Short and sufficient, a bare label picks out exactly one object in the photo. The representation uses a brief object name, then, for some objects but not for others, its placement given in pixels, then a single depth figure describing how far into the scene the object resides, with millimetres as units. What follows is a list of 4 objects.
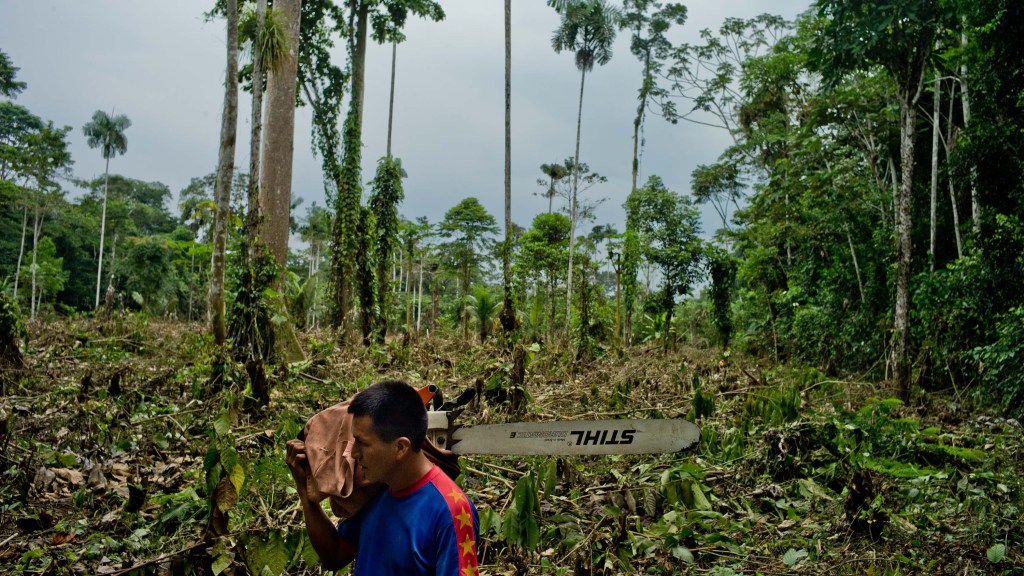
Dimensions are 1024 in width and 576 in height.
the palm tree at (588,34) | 22922
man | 1487
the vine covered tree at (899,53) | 7398
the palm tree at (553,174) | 29891
